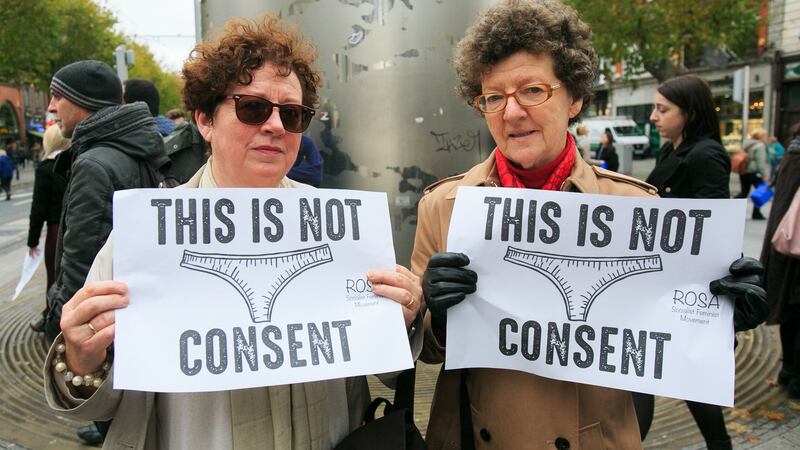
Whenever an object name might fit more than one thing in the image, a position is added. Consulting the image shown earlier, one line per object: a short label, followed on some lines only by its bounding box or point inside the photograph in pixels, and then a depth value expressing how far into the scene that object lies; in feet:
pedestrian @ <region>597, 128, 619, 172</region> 55.31
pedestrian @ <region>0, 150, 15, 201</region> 66.49
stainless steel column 15.80
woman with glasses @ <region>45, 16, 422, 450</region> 4.97
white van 89.04
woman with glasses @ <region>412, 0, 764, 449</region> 5.71
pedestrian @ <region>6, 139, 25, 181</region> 98.37
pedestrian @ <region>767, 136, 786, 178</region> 53.31
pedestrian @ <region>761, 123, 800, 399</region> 13.55
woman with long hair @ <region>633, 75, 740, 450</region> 12.30
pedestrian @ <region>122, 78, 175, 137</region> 16.48
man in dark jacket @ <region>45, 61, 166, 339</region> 8.71
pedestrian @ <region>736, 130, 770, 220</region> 41.78
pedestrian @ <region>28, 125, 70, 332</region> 15.81
